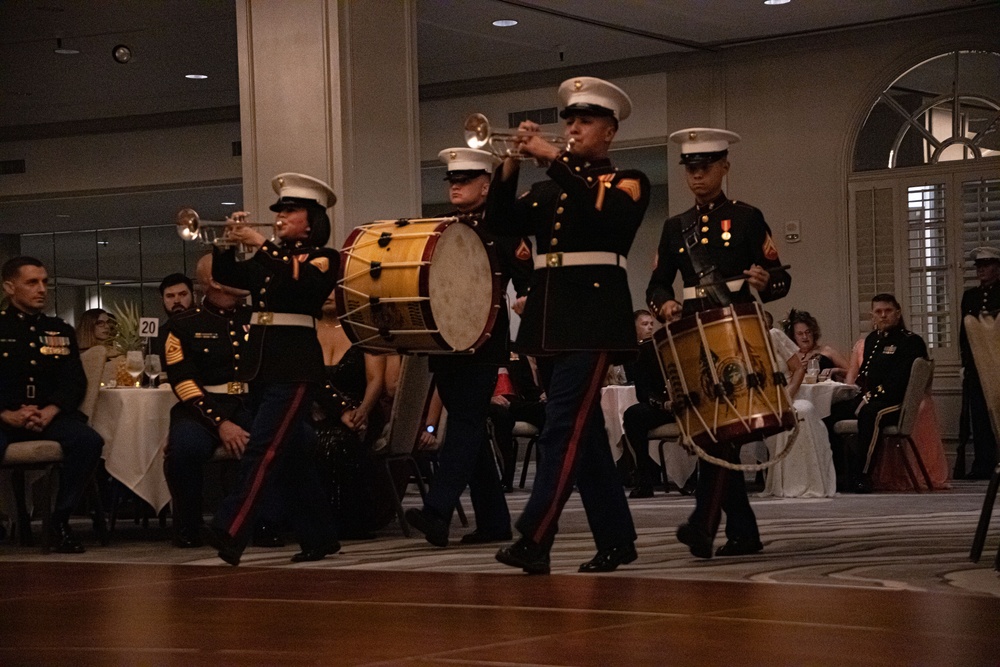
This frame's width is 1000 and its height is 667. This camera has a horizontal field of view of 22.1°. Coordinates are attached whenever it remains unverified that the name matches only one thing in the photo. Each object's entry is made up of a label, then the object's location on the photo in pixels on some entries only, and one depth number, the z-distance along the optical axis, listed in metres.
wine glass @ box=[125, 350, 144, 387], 11.60
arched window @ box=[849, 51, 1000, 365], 19.62
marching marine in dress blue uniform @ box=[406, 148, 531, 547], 9.31
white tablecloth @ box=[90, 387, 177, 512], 10.76
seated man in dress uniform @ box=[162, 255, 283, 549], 10.42
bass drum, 8.73
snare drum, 7.76
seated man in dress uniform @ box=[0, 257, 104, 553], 10.54
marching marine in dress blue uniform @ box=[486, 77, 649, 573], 7.40
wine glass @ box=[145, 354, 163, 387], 12.06
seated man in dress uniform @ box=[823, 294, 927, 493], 15.59
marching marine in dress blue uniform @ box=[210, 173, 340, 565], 8.45
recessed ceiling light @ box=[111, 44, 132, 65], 20.25
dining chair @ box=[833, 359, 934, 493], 15.36
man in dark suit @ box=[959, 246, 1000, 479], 17.71
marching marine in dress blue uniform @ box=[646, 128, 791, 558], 8.30
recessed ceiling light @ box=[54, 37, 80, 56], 20.03
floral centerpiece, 12.30
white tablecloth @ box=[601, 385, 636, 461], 15.99
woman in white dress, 14.73
